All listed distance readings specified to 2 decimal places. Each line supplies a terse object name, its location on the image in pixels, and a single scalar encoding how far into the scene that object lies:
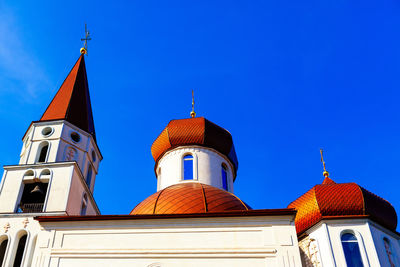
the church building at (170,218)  13.30
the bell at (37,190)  16.31
